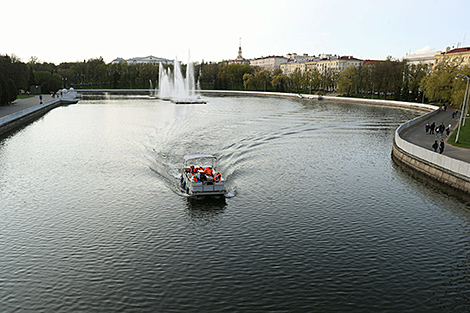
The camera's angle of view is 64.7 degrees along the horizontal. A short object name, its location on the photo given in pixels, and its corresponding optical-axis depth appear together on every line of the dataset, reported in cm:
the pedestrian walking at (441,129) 4729
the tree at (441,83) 9088
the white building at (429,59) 19688
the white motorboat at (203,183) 2767
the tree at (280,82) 18138
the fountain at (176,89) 12324
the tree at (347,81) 14175
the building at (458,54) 14125
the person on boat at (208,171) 2923
